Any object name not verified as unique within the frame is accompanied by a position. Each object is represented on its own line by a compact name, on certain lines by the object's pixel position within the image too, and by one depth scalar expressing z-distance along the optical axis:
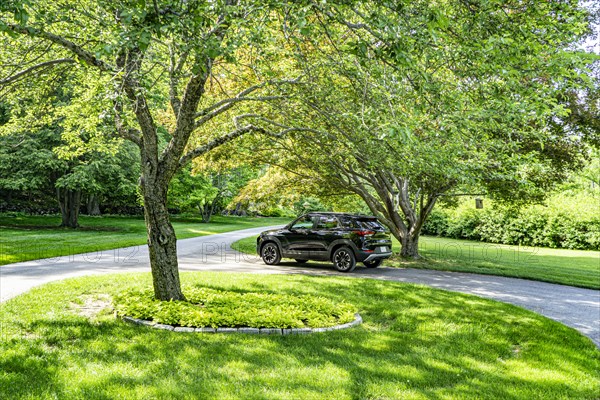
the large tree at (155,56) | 4.02
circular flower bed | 6.34
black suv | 13.05
